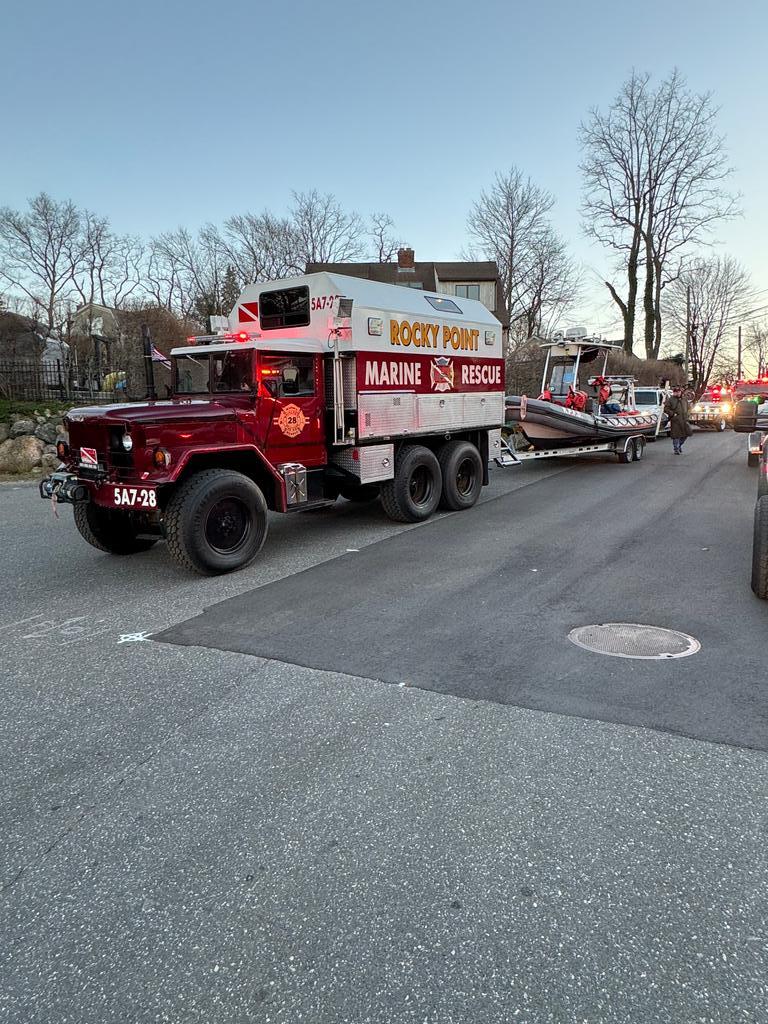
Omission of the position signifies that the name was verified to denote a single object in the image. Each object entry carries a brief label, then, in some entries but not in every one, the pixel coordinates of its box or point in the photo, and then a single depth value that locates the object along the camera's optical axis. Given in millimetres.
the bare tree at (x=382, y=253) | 45375
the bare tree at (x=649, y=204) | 42681
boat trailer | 14773
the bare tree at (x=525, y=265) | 43969
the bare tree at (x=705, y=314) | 58531
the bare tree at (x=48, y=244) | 41250
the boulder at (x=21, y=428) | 15188
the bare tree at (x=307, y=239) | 43125
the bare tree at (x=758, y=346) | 66375
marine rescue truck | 6309
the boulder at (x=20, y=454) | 14250
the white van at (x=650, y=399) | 21422
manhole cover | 4492
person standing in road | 17297
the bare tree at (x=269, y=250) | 42906
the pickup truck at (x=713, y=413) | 26359
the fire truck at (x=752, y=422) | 12516
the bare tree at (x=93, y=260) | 43656
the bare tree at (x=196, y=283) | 43406
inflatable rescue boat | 14914
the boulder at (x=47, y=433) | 15352
